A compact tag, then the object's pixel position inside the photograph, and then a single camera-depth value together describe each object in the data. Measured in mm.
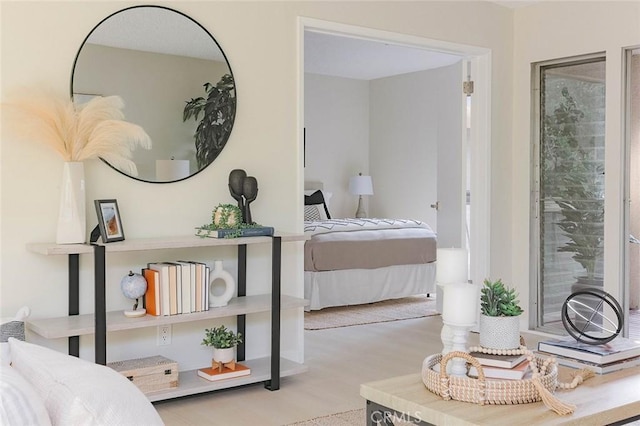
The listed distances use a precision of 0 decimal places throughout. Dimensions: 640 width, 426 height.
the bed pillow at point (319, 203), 8394
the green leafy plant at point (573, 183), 5020
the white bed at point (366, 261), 6332
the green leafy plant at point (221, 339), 3761
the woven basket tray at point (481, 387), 2086
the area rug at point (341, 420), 3311
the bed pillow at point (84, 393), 1241
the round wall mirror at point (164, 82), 3613
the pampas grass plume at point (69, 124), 3283
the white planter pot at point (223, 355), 3750
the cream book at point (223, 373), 3721
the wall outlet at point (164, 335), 3834
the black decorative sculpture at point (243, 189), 3865
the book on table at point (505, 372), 2178
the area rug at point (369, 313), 5848
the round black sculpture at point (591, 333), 2602
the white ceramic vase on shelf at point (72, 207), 3322
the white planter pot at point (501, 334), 2297
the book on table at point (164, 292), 3506
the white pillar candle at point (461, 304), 2180
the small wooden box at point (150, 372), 3473
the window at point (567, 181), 5008
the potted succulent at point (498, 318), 2301
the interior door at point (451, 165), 5746
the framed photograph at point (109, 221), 3387
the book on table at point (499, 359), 2205
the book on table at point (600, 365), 2488
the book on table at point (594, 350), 2514
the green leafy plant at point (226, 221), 3741
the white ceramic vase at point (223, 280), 3757
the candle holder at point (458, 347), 2217
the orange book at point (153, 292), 3498
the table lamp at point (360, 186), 9133
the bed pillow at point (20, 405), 1154
